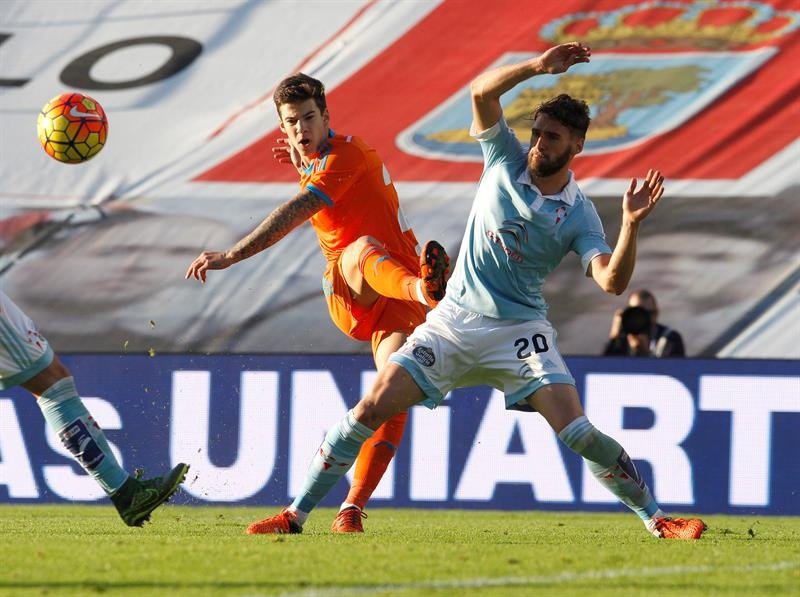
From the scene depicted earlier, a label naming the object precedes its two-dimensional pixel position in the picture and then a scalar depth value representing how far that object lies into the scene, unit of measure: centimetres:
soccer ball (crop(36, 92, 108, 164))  1734
